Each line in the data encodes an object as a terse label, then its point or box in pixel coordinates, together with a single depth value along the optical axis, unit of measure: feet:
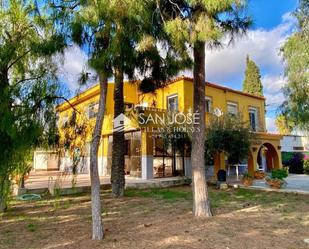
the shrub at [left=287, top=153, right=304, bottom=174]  87.30
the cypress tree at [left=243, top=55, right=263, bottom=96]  130.31
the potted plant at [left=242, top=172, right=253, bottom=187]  54.85
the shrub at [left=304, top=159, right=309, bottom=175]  83.05
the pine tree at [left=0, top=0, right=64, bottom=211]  24.08
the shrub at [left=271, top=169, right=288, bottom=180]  52.24
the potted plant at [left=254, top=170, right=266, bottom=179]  68.67
